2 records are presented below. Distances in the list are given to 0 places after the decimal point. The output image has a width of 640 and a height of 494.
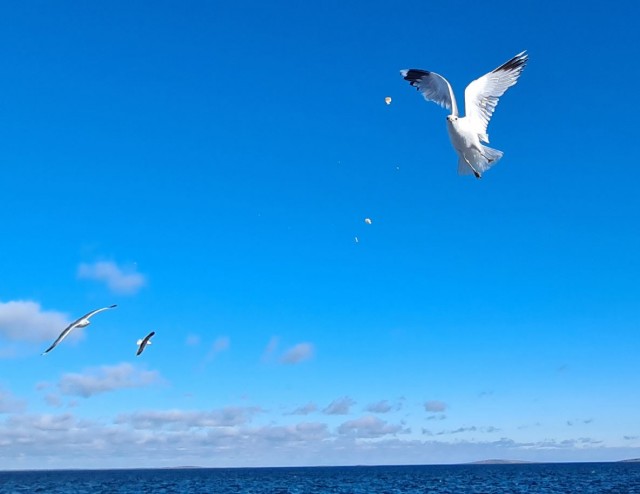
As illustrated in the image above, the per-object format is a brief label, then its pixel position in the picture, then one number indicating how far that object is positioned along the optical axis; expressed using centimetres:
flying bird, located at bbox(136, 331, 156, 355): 2114
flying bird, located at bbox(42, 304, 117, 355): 2162
